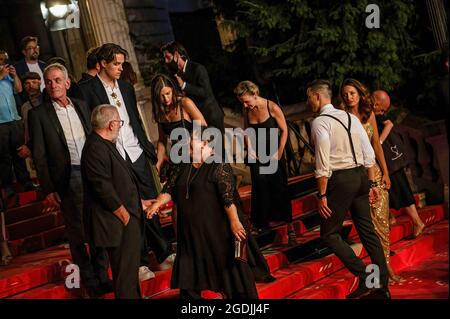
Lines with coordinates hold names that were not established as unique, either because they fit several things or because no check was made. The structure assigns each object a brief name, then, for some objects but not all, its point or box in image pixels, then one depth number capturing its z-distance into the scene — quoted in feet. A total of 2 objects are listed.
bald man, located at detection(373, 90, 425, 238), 26.86
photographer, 26.53
